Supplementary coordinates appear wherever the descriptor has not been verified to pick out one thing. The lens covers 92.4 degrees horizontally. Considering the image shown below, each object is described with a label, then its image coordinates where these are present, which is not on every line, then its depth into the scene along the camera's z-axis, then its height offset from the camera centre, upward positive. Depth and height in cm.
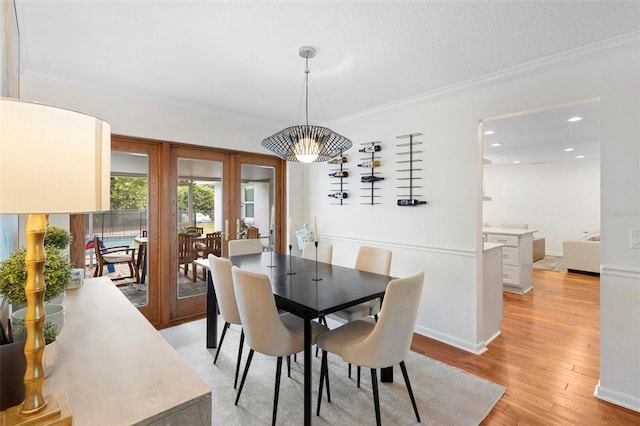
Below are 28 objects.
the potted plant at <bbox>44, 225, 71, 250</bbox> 182 -16
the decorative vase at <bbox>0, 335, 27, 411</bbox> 79 -42
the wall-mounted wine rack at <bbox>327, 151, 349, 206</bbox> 425 +47
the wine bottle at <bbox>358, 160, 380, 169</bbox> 382 +61
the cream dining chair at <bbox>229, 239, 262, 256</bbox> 360 -42
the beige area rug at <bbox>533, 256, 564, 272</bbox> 652 -116
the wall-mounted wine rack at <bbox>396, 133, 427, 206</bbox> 343 +46
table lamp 65 +7
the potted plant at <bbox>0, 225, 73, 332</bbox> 99 -24
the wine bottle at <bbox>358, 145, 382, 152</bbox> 380 +80
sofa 571 -82
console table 87 -55
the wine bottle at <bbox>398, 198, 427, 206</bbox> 339 +11
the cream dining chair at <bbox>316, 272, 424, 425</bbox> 173 -73
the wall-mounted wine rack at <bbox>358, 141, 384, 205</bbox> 383 +53
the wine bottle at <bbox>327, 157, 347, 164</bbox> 424 +73
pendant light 244 +59
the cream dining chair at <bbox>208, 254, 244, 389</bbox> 235 -63
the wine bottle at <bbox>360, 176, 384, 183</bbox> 382 +42
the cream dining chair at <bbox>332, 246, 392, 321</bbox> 265 -53
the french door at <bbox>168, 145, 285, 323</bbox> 368 +3
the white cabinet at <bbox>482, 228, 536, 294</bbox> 473 -76
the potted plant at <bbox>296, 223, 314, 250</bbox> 454 -35
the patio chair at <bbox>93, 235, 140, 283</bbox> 330 -50
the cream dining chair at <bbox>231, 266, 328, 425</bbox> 187 -69
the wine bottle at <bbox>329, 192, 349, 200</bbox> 423 +24
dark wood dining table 182 -54
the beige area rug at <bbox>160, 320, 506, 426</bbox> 199 -133
